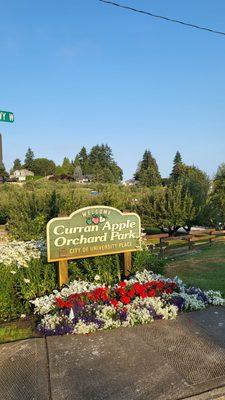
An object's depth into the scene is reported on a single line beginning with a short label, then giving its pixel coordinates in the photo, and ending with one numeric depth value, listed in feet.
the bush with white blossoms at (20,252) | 18.79
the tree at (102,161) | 410.49
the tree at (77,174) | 376.89
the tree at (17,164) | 518.78
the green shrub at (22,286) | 17.65
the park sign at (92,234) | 19.76
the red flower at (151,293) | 17.43
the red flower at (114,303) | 16.33
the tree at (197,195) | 77.41
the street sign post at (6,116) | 23.63
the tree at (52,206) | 58.87
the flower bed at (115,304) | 15.11
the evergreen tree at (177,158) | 417.34
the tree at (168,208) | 75.05
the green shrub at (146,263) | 22.27
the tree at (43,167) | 451.81
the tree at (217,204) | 80.69
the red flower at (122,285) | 18.08
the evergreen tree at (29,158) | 486.96
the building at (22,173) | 424.95
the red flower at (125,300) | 16.69
